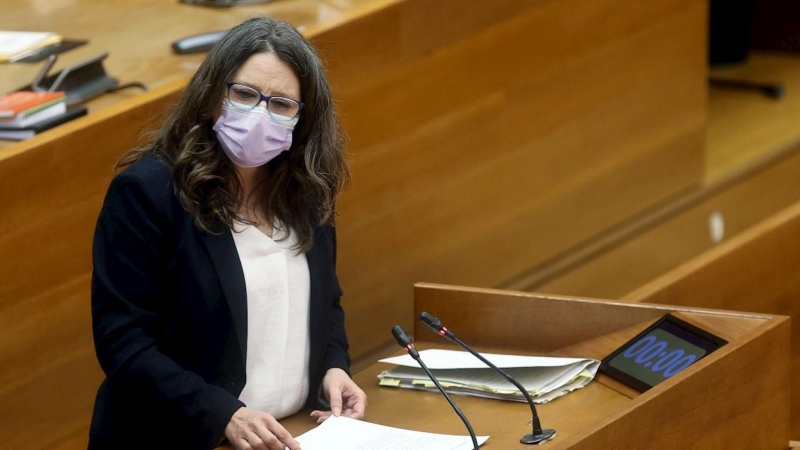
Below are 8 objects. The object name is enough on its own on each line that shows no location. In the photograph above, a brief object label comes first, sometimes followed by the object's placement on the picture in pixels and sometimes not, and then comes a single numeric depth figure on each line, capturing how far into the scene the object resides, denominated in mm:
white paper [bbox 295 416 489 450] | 11880
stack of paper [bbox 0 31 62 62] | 12998
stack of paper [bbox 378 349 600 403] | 12131
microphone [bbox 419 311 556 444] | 11909
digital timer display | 12129
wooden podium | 11949
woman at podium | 11886
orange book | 12485
